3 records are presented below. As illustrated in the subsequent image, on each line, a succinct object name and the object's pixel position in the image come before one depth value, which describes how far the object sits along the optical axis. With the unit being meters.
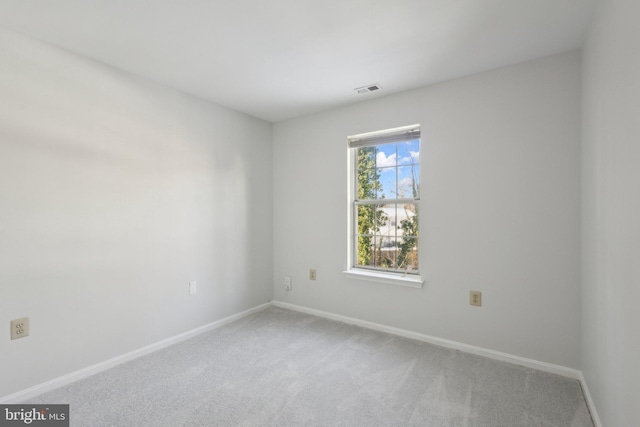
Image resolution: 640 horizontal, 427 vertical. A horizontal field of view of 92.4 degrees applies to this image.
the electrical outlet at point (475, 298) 2.44
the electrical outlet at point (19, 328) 1.86
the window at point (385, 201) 2.88
